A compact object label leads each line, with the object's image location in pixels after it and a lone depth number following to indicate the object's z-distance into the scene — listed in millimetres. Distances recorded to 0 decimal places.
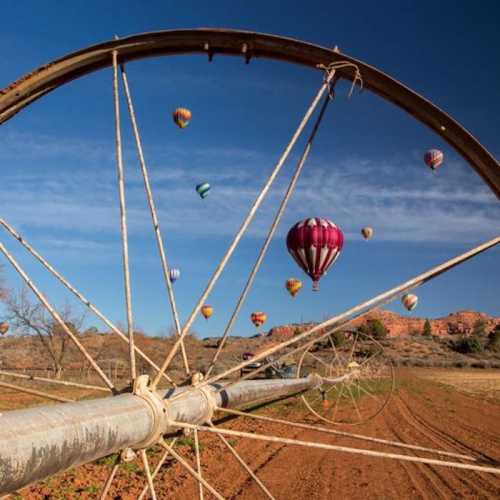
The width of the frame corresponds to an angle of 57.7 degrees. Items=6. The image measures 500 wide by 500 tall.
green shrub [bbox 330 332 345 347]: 73631
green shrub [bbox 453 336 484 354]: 76750
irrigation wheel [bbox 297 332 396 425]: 17280
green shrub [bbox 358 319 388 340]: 85650
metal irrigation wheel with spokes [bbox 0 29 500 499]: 2277
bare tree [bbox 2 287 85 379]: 37781
